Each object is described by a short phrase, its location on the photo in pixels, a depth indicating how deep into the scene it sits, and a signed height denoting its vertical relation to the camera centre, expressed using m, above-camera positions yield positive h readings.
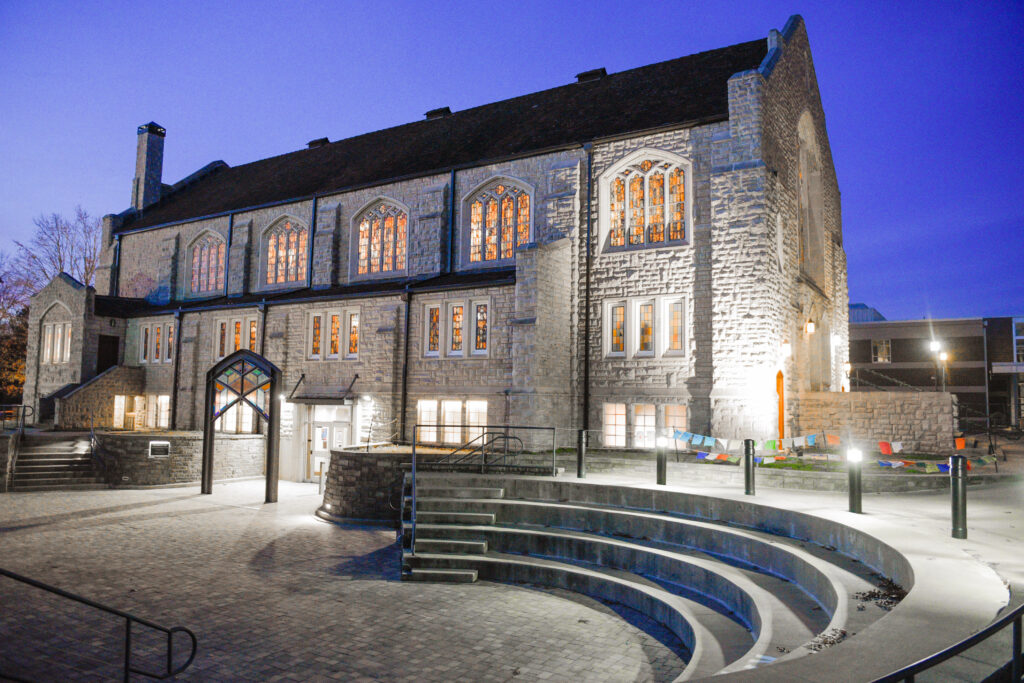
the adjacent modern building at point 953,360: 47.31 +3.50
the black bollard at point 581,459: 14.88 -1.23
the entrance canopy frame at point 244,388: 19.70 +0.30
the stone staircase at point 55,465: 21.92 -2.35
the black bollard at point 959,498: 8.30 -1.10
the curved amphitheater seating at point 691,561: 6.11 -2.19
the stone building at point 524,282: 18.92 +4.10
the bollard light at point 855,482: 10.16 -1.12
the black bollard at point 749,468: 12.35 -1.15
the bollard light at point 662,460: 13.72 -1.13
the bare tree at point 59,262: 40.66 +8.08
